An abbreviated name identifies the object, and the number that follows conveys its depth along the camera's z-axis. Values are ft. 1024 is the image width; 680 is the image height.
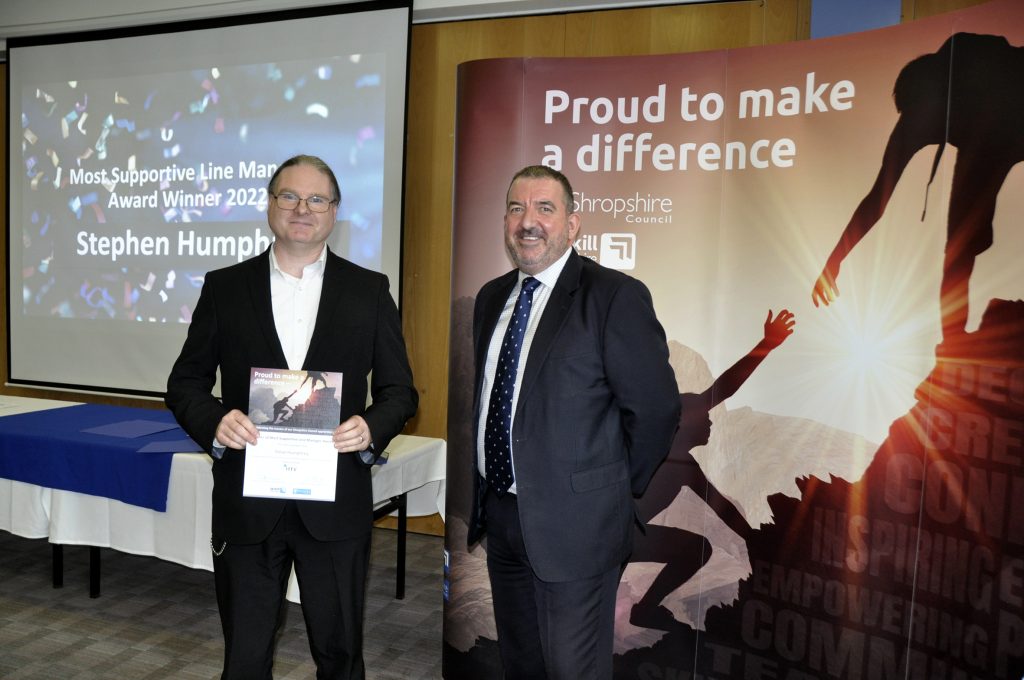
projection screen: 15.64
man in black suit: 5.78
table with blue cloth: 10.02
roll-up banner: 7.00
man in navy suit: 5.86
